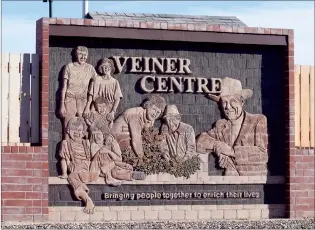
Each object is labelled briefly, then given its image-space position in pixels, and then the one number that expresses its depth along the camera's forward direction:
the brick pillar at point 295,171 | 19.16
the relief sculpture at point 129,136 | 17.62
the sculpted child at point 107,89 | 17.83
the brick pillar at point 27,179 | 17.16
